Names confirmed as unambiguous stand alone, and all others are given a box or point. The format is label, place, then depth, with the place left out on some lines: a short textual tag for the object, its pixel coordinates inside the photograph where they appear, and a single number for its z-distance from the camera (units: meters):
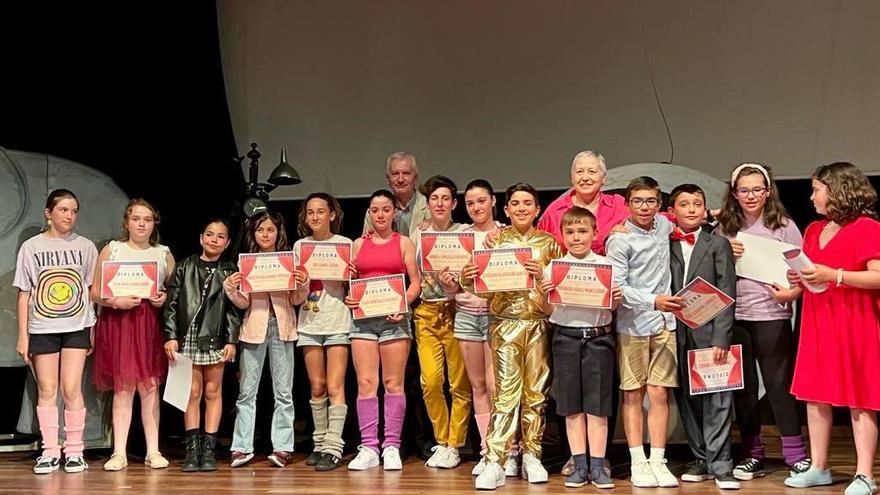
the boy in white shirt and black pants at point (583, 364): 4.29
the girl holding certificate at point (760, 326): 4.47
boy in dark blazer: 4.31
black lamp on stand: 6.10
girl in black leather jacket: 5.01
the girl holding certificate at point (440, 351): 4.87
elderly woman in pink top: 4.61
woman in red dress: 4.00
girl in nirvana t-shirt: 5.06
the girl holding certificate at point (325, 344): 4.96
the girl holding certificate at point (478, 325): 4.71
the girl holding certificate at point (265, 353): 5.01
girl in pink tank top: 4.90
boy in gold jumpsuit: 4.36
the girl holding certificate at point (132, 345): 5.09
